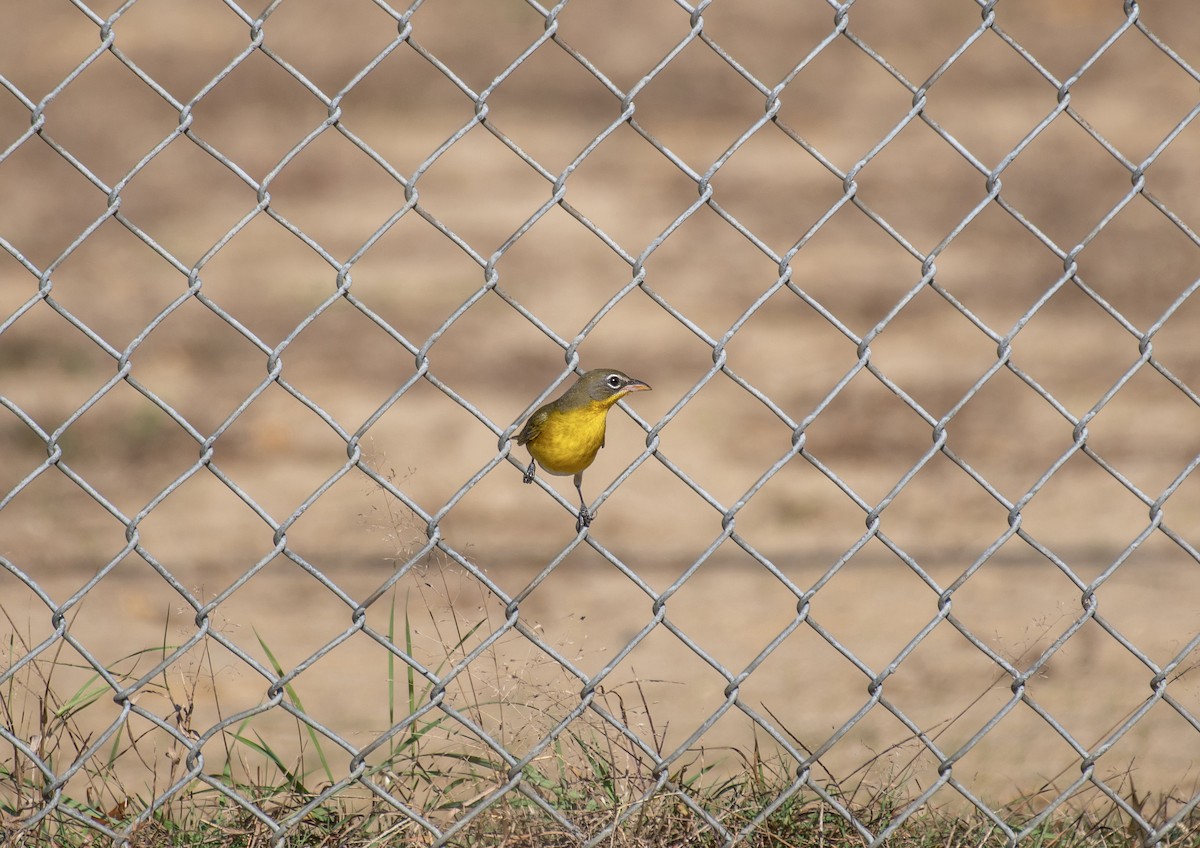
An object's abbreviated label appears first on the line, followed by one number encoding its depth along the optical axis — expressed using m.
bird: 6.16
